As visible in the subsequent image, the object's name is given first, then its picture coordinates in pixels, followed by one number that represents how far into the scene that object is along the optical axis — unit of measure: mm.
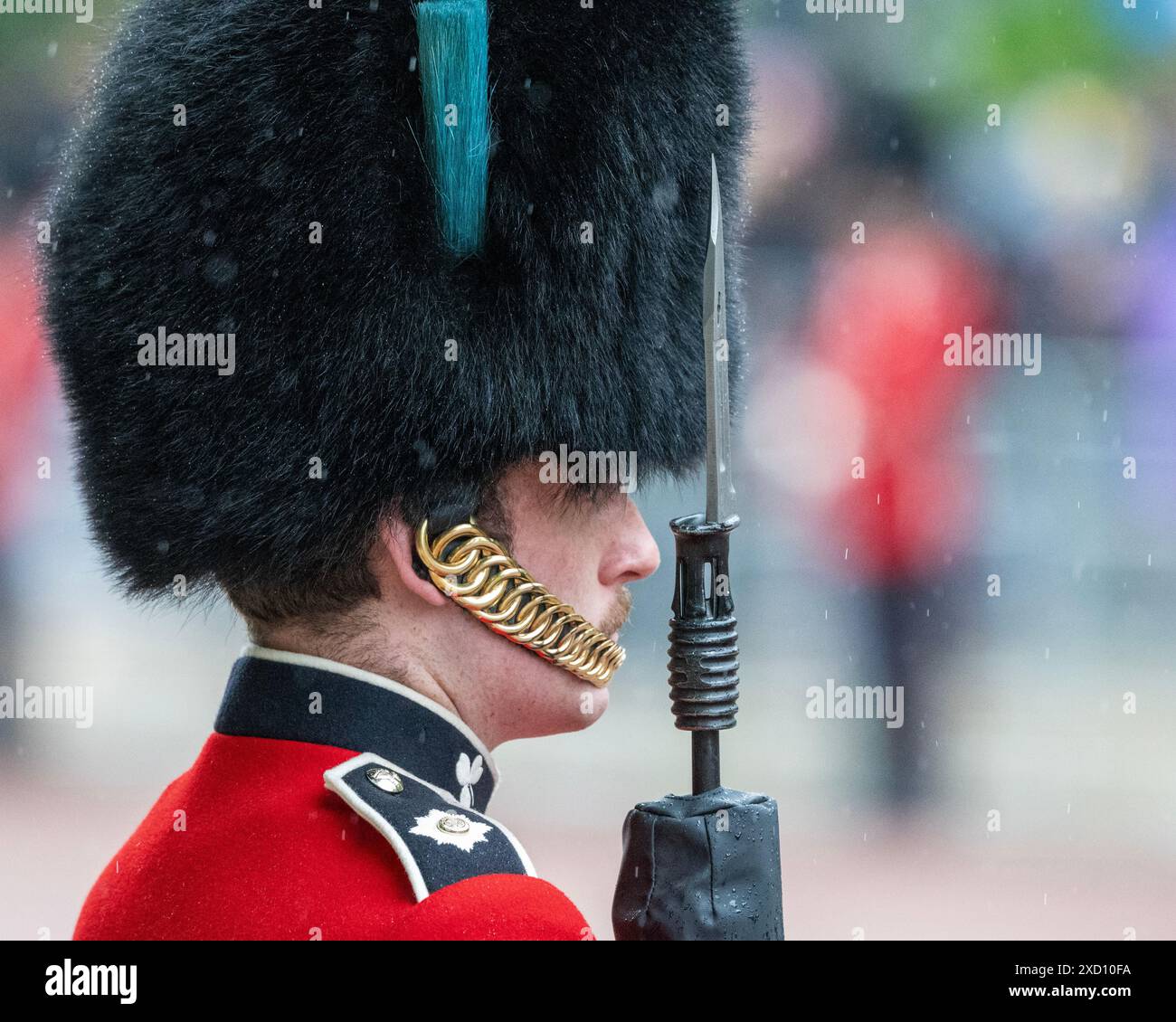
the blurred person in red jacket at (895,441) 10672
